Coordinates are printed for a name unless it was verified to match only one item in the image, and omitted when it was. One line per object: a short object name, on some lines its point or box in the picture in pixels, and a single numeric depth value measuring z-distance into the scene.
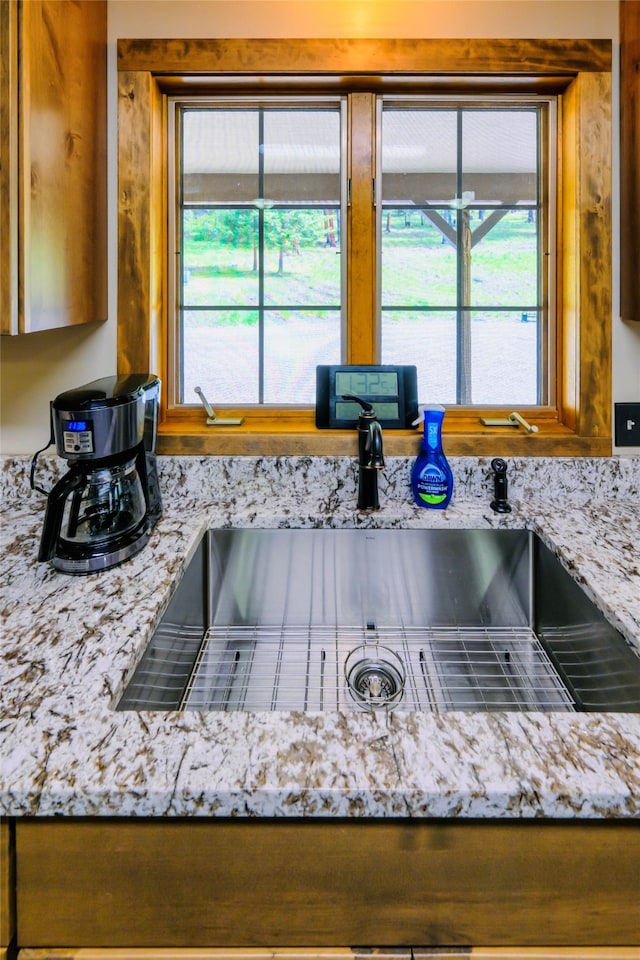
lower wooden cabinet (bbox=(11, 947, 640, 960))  0.59
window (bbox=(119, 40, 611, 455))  1.53
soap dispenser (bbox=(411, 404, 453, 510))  1.40
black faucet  1.34
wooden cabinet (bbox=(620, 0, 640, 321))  1.45
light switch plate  1.54
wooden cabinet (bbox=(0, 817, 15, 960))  0.59
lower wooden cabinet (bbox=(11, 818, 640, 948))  0.59
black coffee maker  1.05
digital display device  1.57
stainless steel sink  1.03
